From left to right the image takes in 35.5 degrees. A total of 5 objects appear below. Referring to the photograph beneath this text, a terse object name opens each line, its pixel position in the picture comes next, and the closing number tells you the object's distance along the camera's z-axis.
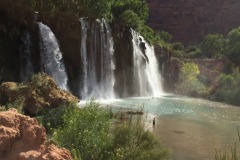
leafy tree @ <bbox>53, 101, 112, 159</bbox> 10.57
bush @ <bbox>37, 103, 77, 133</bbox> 17.49
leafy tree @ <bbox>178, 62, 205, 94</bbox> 64.88
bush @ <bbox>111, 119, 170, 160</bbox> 10.54
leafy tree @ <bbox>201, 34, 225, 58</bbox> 94.44
